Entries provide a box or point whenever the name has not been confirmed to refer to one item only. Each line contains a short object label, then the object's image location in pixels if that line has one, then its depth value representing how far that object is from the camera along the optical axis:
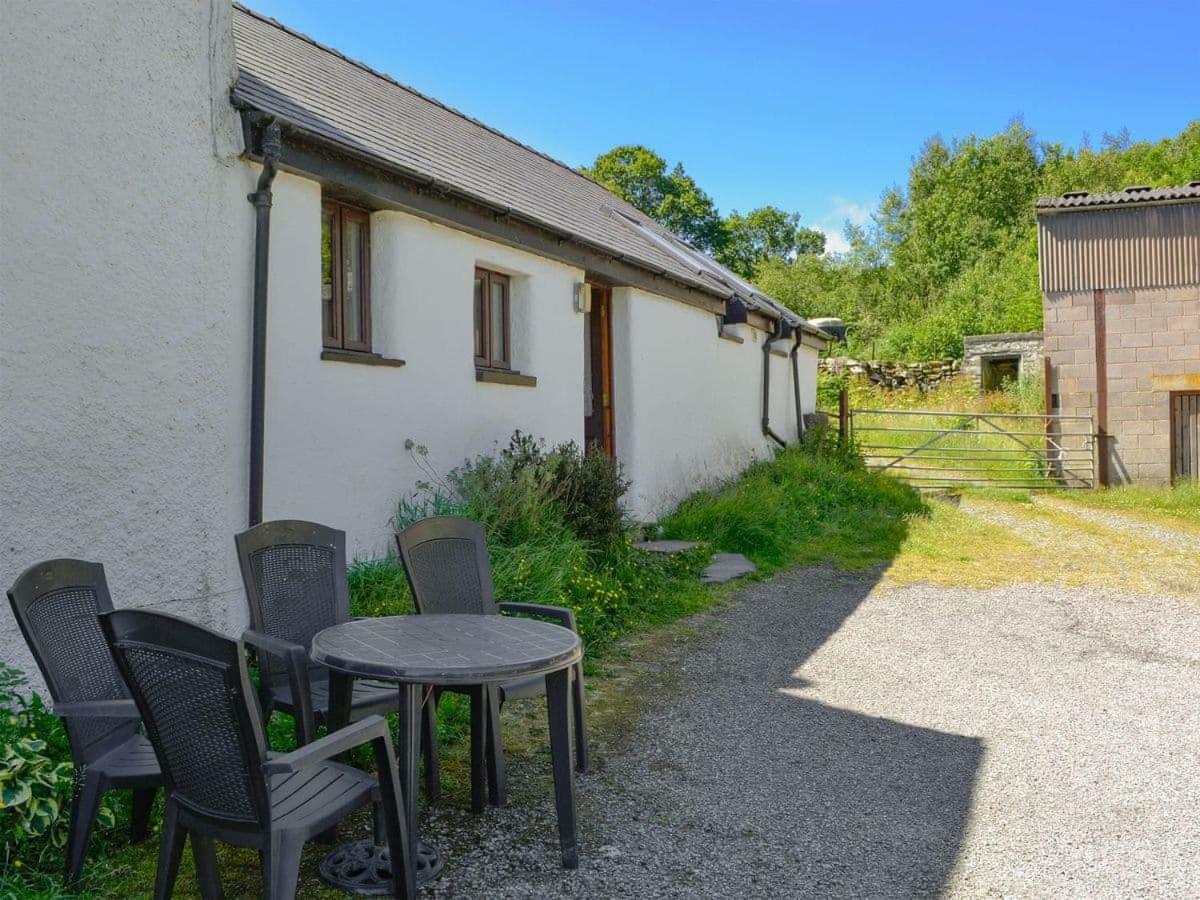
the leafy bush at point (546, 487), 6.97
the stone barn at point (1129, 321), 15.17
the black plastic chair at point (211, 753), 2.42
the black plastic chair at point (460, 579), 4.09
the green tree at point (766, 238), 47.41
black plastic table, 3.04
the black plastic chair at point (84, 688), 2.90
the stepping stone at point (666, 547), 8.98
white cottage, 4.15
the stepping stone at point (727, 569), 8.48
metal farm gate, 15.85
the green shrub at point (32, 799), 2.96
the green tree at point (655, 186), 42.03
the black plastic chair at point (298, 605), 3.54
